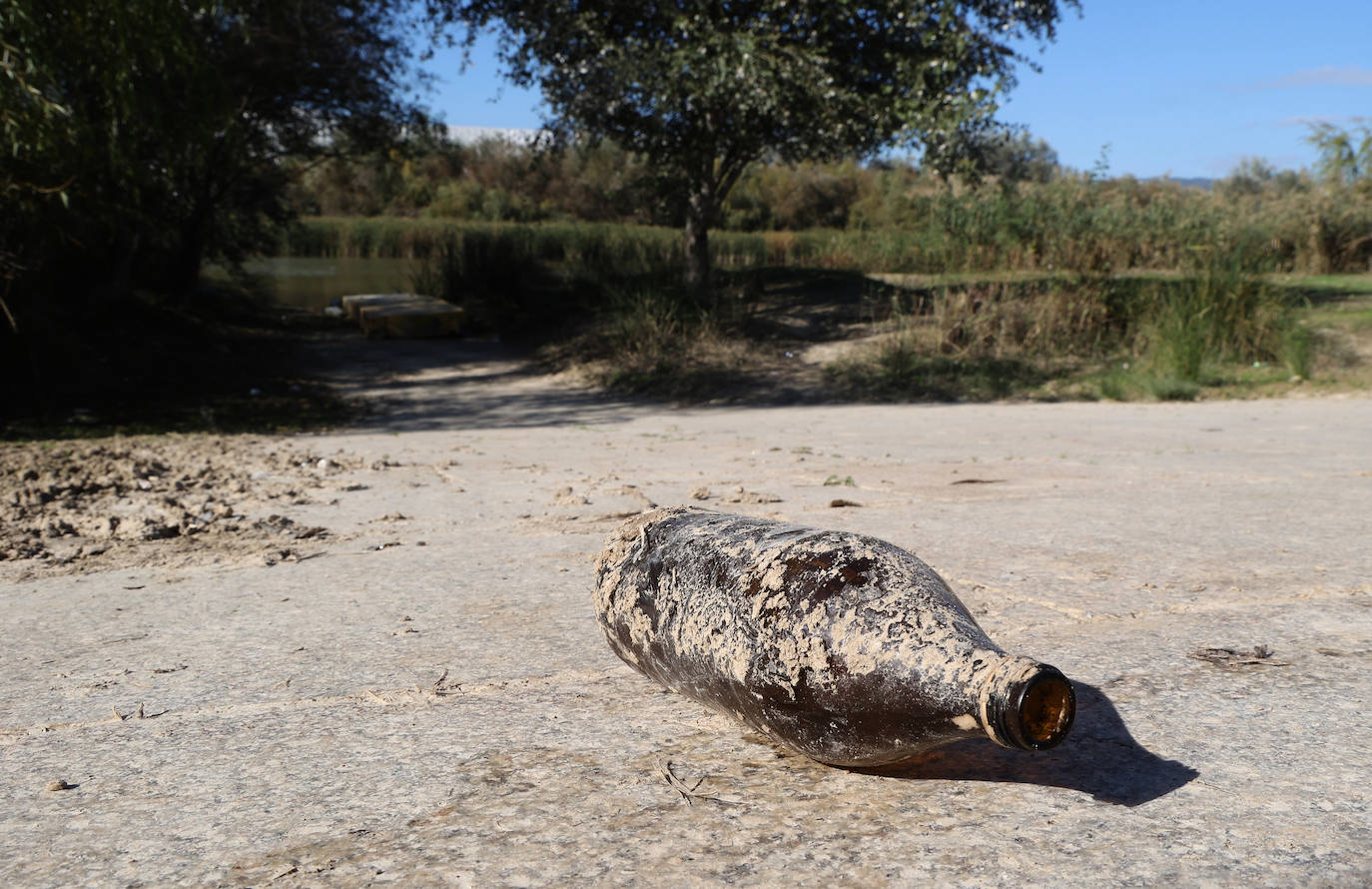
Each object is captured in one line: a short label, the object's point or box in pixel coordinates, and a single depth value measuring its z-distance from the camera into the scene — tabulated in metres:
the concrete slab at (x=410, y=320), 15.71
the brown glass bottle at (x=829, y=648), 1.57
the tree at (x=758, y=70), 11.05
